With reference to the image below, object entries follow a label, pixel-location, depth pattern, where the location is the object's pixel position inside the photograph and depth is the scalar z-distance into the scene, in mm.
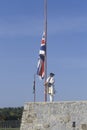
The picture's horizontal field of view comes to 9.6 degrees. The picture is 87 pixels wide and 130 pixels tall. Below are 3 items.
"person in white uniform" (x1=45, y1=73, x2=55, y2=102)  19492
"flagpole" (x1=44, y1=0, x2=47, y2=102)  19797
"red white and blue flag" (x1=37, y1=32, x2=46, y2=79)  20703
